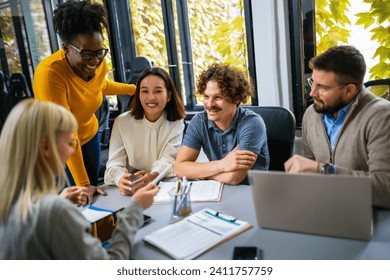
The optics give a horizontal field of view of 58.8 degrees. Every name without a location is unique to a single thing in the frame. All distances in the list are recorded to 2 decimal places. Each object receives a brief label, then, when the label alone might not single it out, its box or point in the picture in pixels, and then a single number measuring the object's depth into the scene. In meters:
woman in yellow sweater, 1.61
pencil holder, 1.24
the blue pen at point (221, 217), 1.14
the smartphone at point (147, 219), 1.20
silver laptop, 0.90
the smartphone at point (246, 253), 0.96
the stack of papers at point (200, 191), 1.36
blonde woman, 0.77
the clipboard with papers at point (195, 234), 1.01
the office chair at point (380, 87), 1.95
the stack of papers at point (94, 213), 1.23
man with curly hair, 1.59
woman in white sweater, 1.81
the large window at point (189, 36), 2.61
